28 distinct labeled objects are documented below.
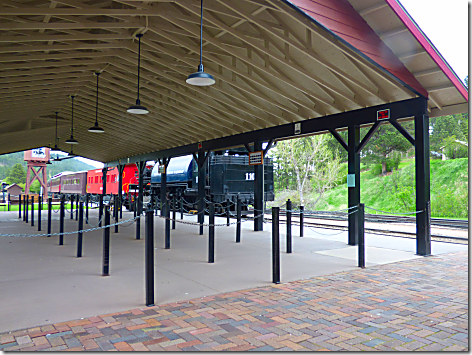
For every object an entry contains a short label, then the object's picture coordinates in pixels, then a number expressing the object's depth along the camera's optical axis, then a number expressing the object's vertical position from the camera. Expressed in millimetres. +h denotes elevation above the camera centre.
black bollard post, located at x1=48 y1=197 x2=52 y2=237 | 10266 -529
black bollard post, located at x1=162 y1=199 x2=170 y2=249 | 8705 -987
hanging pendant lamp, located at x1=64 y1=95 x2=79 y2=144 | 14078 +1939
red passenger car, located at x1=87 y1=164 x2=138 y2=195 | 26094 +946
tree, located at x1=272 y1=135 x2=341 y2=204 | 30955 +2833
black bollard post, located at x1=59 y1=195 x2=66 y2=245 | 9381 -804
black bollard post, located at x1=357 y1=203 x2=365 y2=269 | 6672 -891
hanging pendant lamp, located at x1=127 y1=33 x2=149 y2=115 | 8773 +1970
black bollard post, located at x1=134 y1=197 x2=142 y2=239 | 10198 -1153
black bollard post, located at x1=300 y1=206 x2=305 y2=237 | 10912 -1068
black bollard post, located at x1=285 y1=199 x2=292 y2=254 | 8047 -1004
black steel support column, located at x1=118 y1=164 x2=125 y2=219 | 26188 +937
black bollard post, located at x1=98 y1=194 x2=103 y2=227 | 9081 -517
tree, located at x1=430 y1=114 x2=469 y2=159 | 32891 +5053
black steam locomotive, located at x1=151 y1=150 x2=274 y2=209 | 17031 +625
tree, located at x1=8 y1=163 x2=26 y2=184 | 73438 +3260
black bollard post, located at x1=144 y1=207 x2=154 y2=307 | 4413 -829
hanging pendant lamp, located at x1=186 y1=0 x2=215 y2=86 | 5876 +1831
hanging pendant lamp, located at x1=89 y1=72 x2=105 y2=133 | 11942 +2028
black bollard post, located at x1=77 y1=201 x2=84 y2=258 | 7615 -989
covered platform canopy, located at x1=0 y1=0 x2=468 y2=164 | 6555 +2992
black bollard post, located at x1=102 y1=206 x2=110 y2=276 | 5830 -990
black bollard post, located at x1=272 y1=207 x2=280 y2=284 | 5500 -878
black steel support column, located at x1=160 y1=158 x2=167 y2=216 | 19531 +322
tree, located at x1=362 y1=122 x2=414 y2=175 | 32656 +4227
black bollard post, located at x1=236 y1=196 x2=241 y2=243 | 9602 -874
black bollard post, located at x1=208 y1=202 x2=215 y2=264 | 6919 -1107
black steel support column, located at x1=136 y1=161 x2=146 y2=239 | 22627 +907
